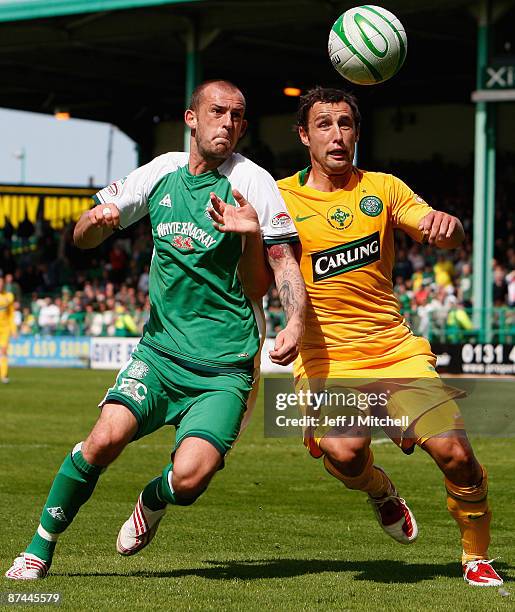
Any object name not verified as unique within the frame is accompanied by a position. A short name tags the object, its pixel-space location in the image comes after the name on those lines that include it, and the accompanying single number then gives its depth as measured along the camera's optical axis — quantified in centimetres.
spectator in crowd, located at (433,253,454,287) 6012
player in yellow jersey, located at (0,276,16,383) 5269
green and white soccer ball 1537
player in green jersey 1252
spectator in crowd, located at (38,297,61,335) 7131
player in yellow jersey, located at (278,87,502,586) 1339
